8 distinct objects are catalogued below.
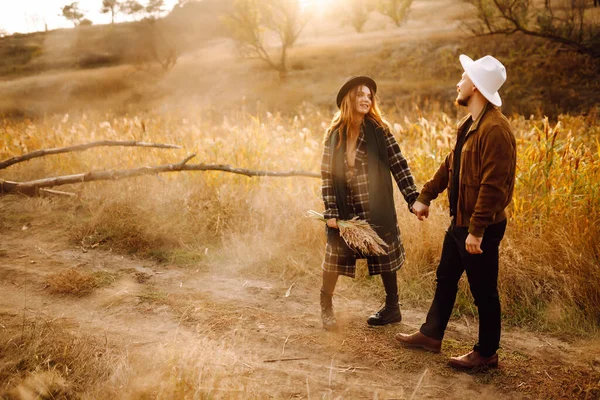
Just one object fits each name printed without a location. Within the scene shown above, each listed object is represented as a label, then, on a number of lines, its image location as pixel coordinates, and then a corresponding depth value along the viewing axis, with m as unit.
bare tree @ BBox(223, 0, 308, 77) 23.83
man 2.49
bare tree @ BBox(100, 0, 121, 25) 32.41
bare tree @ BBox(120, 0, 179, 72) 31.98
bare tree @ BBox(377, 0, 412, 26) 32.66
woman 3.30
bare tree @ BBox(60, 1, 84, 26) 28.77
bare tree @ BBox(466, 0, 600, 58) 15.90
